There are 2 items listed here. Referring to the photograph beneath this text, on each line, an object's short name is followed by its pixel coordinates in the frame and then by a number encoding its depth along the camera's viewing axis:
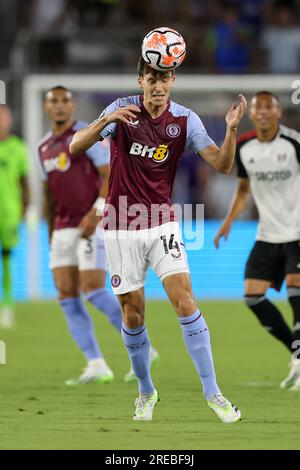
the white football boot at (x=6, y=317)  16.57
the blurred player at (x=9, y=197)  16.58
